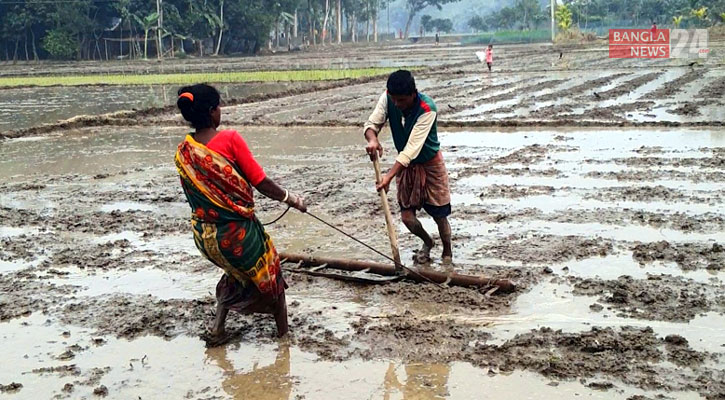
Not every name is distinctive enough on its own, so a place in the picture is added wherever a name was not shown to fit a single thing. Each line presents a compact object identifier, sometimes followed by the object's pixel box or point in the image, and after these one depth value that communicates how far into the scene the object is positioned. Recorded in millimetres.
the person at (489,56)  26606
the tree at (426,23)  96250
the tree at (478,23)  101544
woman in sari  3820
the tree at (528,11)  82562
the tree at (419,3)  88750
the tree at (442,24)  98125
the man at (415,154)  4914
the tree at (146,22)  44897
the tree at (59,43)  45438
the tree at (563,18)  54750
